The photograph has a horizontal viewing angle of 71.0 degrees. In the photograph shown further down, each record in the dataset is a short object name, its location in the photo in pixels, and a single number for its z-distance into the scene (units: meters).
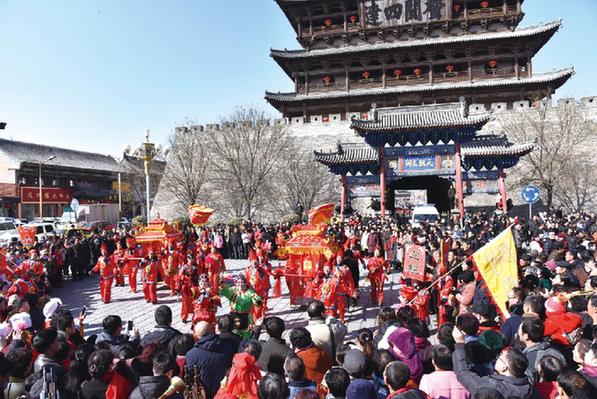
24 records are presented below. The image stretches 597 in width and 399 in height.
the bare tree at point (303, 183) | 29.50
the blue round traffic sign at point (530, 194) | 12.51
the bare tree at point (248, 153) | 29.62
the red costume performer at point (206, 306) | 6.57
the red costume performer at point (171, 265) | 10.91
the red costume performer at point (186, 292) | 8.56
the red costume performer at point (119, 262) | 11.46
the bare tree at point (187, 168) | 30.27
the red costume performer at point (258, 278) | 8.32
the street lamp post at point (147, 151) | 14.72
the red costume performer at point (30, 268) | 9.79
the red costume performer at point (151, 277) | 10.36
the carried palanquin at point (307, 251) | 9.50
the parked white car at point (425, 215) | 22.20
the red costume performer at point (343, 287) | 8.04
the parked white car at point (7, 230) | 21.58
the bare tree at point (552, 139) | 26.80
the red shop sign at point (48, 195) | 33.59
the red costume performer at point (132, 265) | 11.52
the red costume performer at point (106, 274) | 10.45
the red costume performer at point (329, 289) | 7.98
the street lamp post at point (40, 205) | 32.07
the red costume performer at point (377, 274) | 9.48
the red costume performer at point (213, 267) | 10.04
